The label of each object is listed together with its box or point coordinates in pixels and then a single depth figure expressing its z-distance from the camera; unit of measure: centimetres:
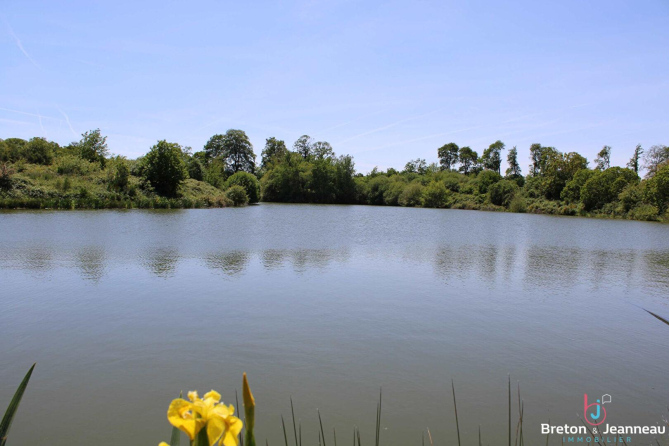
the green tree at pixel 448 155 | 8681
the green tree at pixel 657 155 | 5540
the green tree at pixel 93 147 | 3747
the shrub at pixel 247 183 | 4947
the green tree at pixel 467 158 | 8512
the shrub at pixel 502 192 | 5524
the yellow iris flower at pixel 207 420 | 58
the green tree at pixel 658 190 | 3869
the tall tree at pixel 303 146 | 7462
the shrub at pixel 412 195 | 6262
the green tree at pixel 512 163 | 7244
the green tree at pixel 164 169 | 3528
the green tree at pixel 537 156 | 6266
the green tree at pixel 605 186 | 4609
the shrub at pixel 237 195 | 4280
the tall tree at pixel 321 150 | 7375
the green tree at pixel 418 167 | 8880
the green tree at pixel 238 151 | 6994
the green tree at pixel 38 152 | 3269
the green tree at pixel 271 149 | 7706
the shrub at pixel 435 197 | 6069
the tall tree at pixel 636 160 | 6108
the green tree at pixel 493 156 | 7666
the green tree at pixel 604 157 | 6312
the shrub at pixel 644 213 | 4004
